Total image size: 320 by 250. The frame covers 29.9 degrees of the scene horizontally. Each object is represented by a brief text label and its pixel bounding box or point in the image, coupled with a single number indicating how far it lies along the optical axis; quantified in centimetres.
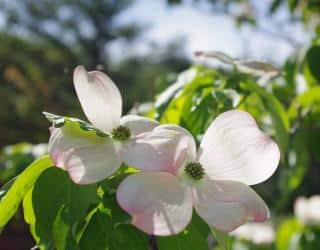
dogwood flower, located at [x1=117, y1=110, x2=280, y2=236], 43
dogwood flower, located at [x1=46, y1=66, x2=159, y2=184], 46
